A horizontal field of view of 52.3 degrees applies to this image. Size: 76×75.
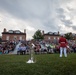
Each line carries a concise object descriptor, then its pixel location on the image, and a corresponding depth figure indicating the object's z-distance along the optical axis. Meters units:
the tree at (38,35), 39.78
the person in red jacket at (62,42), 7.00
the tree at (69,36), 42.55
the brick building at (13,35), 39.77
